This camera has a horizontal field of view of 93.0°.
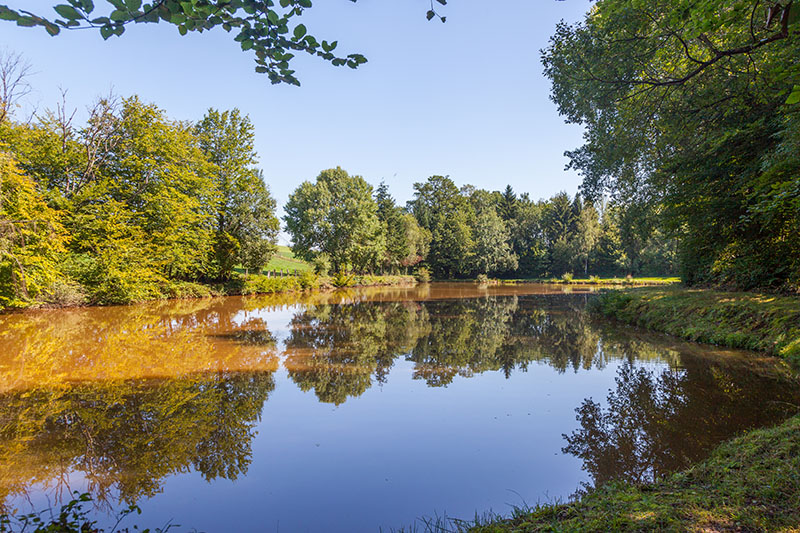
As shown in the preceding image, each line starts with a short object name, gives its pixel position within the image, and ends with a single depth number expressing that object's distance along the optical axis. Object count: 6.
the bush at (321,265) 33.34
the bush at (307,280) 30.05
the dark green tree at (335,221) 36.25
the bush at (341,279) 33.97
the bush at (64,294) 14.63
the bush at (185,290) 20.52
